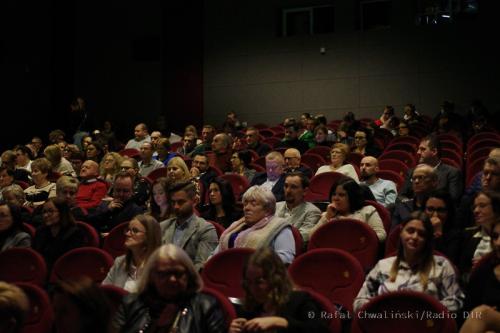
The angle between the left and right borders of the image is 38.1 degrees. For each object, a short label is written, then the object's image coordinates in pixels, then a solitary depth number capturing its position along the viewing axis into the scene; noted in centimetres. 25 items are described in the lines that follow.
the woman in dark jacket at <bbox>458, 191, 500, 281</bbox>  356
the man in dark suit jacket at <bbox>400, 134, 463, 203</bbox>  549
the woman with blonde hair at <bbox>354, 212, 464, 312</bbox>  322
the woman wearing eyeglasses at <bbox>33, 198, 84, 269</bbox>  474
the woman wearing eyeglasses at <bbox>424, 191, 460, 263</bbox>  382
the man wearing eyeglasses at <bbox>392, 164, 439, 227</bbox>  450
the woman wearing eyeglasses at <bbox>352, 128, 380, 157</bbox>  757
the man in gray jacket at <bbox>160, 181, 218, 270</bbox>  438
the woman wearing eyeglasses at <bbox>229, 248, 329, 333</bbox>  279
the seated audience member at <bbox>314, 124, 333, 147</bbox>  835
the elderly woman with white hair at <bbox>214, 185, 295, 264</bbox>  406
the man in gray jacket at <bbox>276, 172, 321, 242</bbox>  476
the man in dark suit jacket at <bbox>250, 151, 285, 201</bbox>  619
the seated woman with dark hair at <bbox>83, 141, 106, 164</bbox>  830
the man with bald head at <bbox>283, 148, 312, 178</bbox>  641
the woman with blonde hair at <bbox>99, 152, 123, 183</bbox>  708
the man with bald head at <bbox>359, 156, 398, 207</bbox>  564
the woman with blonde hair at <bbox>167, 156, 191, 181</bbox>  593
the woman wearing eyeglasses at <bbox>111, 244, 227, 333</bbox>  285
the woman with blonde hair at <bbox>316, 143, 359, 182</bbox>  628
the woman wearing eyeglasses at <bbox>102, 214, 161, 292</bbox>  378
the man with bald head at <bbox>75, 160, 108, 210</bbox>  635
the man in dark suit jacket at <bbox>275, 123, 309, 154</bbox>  830
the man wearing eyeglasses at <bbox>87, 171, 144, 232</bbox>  541
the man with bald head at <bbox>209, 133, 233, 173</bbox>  718
